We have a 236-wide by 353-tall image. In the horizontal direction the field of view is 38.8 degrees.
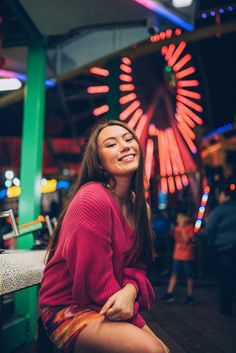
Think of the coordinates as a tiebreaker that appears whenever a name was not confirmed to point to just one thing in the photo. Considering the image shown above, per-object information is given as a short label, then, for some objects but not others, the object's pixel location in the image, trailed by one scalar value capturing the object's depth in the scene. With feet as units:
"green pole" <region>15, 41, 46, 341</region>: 11.27
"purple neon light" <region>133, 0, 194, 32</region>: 9.96
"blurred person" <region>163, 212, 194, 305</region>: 18.19
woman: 3.67
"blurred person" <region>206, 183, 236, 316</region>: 15.42
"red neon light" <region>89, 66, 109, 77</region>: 24.68
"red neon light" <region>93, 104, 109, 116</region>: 27.94
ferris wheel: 29.86
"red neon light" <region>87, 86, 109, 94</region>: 30.58
